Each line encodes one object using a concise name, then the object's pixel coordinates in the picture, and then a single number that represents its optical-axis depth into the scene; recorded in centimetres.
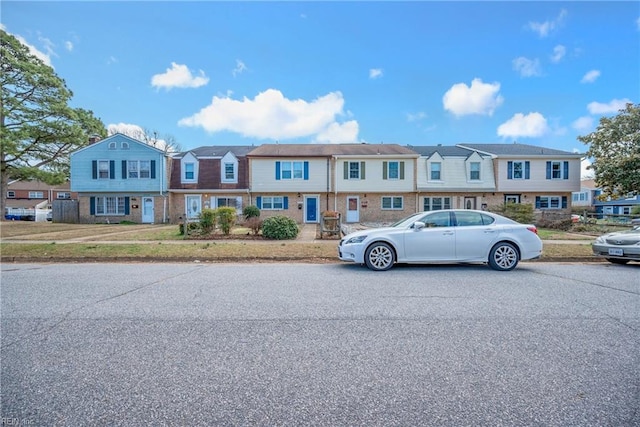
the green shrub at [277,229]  1339
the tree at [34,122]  2278
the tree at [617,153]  2223
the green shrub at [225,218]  1419
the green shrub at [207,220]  1405
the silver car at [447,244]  764
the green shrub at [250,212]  1884
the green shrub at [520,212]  1978
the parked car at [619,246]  827
